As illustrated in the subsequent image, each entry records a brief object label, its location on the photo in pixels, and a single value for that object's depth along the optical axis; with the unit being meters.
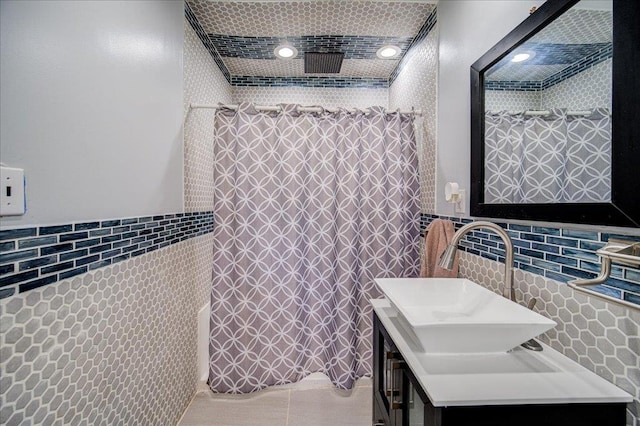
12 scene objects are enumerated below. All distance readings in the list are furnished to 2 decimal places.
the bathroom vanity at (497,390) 0.61
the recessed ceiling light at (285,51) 2.14
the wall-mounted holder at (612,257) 0.62
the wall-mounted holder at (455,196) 1.36
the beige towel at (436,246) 1.43
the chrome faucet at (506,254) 0.95
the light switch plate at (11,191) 0.63
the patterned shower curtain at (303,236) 1.69
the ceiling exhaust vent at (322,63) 2.20
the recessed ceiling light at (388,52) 2.14
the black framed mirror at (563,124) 0.66
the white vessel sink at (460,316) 0.74
